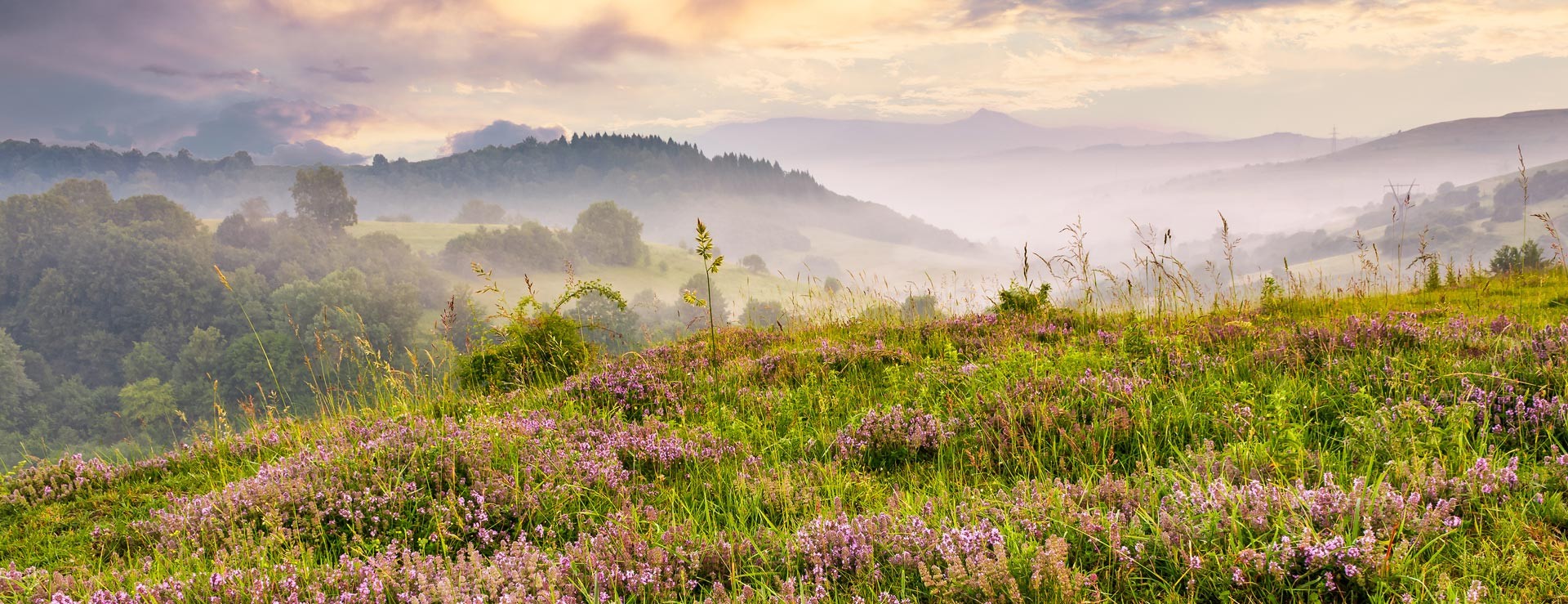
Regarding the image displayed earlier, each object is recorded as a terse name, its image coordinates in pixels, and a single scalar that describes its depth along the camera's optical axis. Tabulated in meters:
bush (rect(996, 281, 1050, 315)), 9.34
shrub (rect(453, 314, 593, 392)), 8.34
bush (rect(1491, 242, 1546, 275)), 13.63
